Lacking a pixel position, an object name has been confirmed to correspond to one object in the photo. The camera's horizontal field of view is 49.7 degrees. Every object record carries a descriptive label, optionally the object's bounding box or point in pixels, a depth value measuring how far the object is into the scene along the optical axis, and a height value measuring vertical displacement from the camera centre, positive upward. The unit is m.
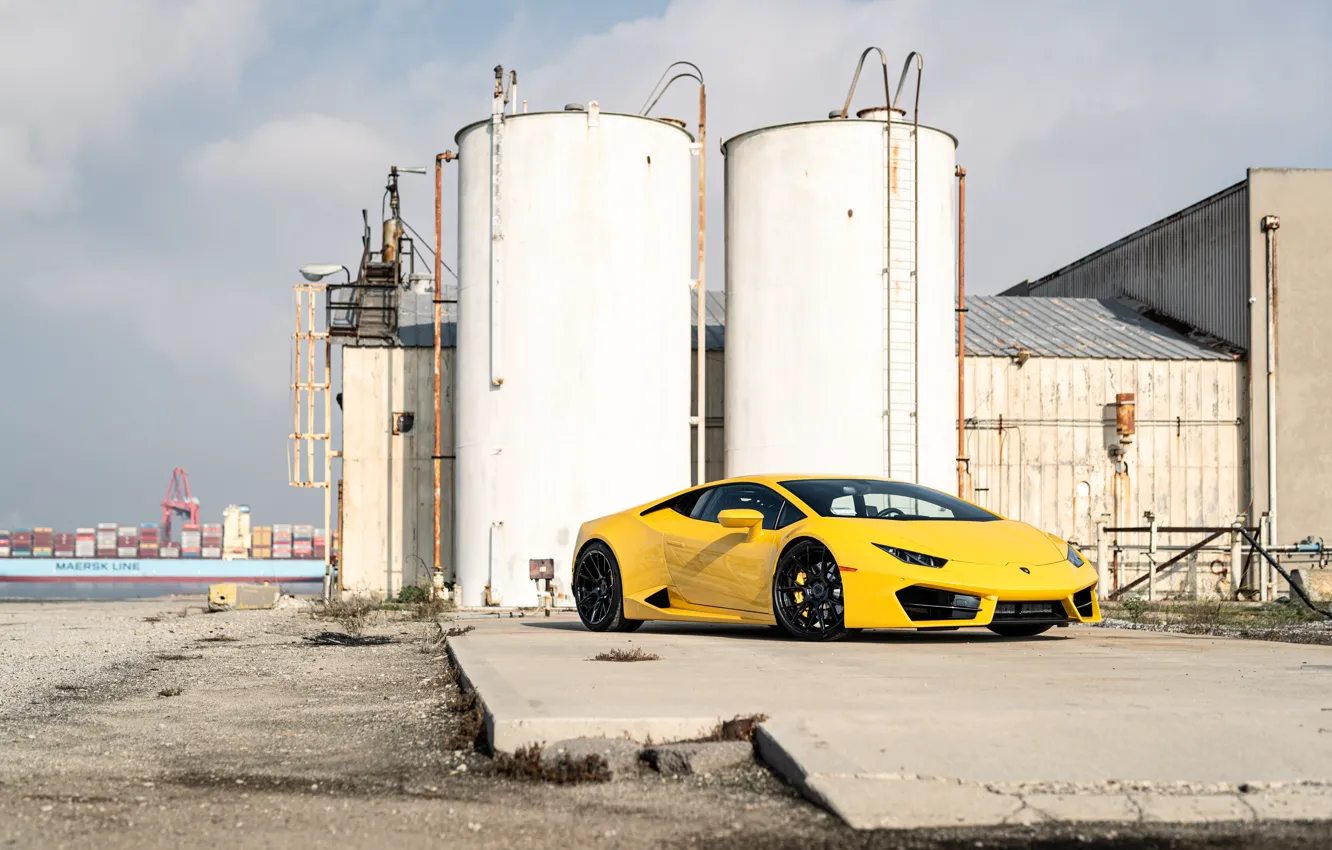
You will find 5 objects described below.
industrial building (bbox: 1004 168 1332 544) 25.50 +2.18
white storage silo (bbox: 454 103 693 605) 20.84 +1.63
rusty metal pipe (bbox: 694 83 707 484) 22.25 +2.59
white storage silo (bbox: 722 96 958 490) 21.30 +2.17
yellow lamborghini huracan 8.80 -0.75
